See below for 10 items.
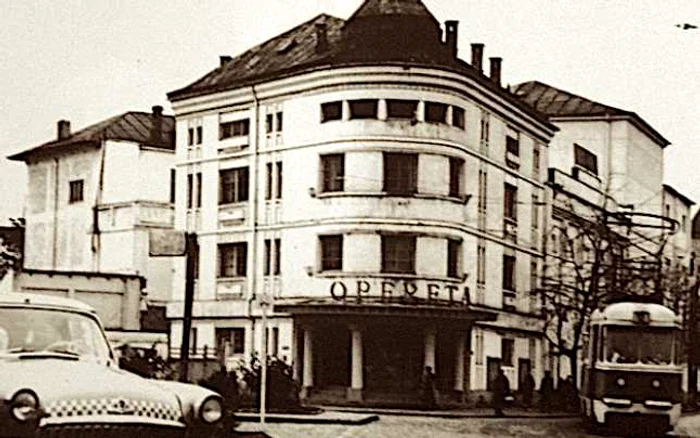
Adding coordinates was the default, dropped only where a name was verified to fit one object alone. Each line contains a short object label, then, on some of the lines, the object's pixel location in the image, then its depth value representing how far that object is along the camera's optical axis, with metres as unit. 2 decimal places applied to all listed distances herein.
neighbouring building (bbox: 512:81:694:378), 43.97
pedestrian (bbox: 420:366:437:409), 39.19
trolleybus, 27.06
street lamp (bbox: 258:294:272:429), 22.52
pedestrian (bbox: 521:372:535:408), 41.84
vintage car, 9.79
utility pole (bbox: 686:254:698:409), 49.50
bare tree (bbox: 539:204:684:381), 40.31
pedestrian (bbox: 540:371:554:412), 41.47
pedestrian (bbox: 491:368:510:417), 35.88
